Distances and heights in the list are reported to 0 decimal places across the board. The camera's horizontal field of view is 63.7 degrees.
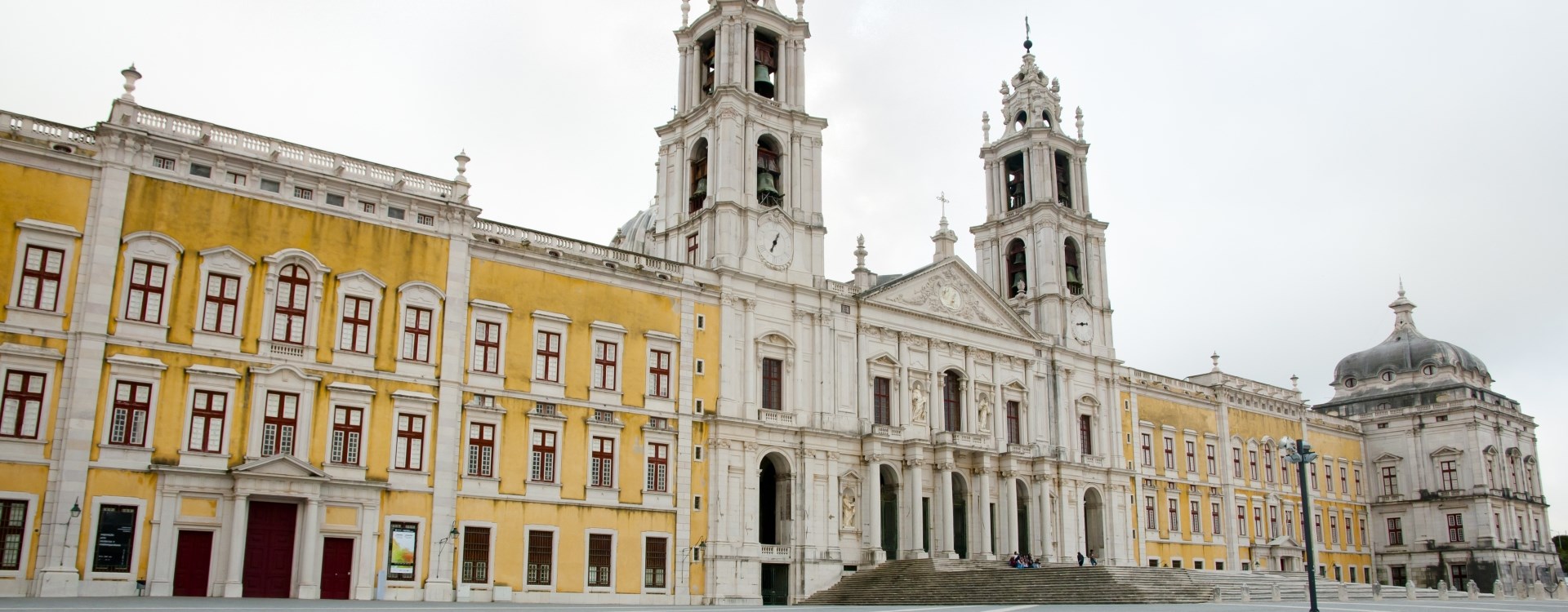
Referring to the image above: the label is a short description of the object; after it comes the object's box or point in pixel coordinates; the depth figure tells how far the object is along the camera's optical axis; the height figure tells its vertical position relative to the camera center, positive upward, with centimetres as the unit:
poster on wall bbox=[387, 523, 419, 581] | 3369 +61
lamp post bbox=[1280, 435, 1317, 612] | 2673 +267
